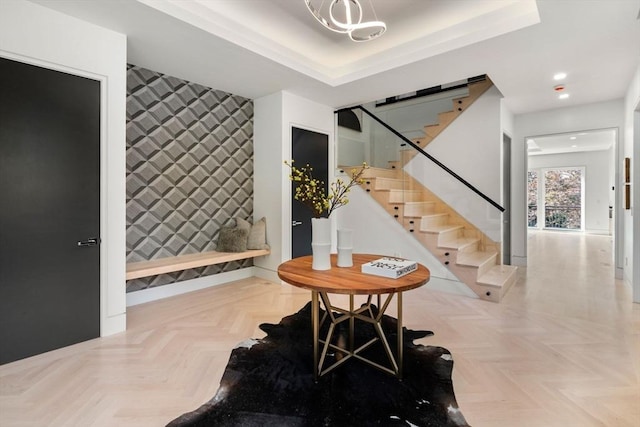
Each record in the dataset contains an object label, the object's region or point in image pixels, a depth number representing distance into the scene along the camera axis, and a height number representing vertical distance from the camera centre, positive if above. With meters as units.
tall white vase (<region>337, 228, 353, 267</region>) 2.34 -0.27
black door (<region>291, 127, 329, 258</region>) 4.82 +0.79
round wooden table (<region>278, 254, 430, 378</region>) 1.88 -0.45
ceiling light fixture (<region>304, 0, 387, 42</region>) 2.41 +2.09
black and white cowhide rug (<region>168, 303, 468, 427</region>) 1.78 -1.15
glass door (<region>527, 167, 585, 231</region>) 11.65 +0.57
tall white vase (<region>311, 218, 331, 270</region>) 2.26 -0.22
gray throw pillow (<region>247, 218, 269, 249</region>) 4.67 -0.35
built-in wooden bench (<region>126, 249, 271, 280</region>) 3.38 -0.60
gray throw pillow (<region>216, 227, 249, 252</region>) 4.40 -0.39
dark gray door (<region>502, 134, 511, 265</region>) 5.44 +0.43
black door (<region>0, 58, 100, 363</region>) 2.43 +0.02
